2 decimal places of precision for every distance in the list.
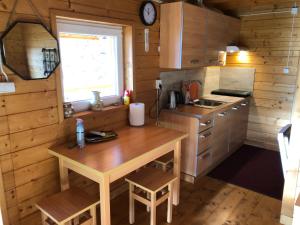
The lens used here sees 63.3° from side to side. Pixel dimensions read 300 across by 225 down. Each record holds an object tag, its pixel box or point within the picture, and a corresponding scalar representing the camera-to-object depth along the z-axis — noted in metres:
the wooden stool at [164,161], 2.42
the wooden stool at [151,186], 1.95
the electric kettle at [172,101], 2.96
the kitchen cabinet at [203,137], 2.70
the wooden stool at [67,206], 1.57
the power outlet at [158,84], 2.81
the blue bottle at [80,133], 1.86
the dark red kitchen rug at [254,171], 2.80
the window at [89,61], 2.04
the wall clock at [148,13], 2.44
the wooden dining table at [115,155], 1.59
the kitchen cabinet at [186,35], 2.58
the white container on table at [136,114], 2.39
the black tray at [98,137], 1.97
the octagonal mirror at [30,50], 1.54
